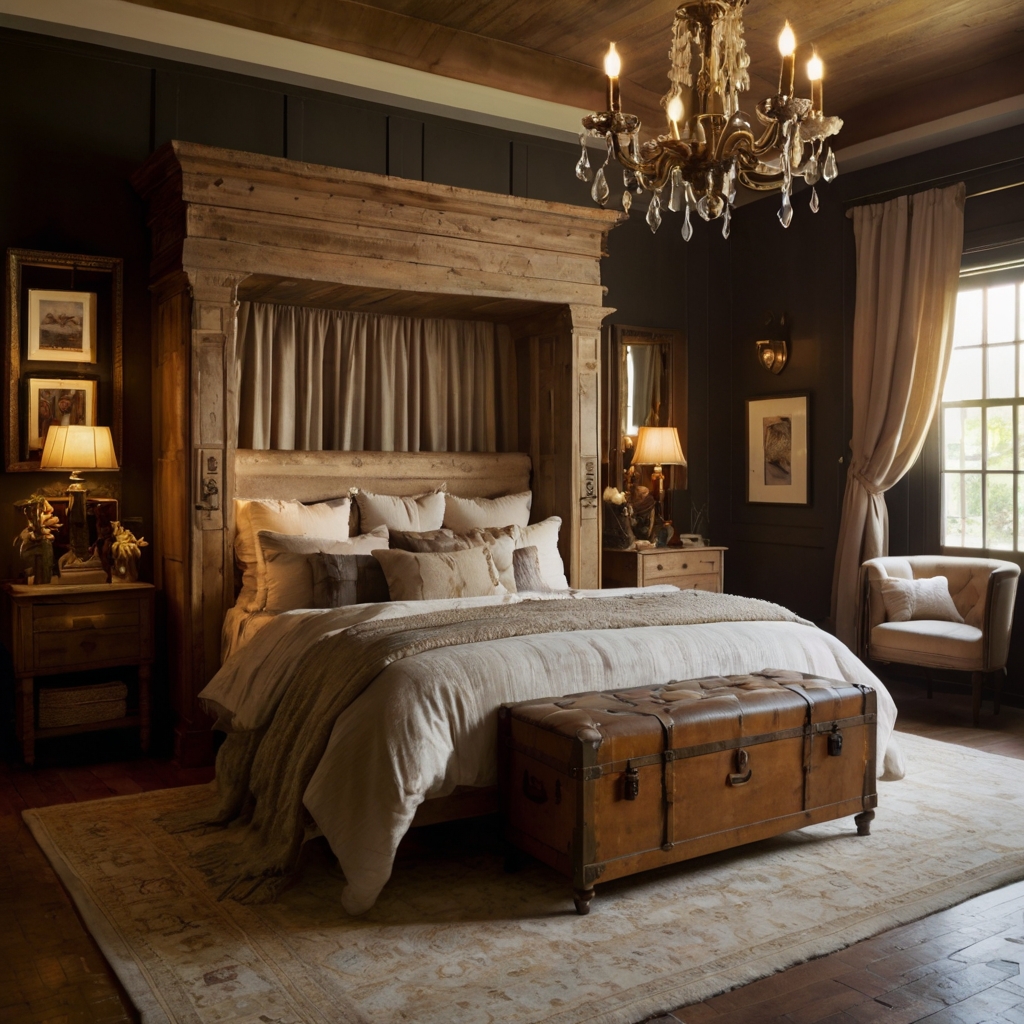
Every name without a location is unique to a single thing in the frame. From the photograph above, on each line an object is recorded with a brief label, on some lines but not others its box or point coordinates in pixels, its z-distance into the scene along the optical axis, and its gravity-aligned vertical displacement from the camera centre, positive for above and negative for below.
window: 5.66 +0.37
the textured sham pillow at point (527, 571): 4.84 -0.43
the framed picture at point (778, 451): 6.65 +0.23
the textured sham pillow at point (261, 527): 4.54 -0.21
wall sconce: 6.74 +0.92
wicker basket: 4.40 -1.00
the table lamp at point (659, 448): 6.35 +0.23
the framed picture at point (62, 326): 4.68 +0.73
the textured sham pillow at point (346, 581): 4.33 -0.44
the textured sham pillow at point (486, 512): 5.41 -0.16
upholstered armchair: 5.12 -0.76
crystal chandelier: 3.22 +1.15
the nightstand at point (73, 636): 4.31 -0.69
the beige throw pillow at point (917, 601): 5.53 -0.65
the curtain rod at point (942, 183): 5.46 +1.76
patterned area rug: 2.43 -1.25
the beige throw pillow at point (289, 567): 4.39 -0.38
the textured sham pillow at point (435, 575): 4.34 -0.41
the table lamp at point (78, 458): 4.50 +0.10
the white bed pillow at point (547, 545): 5.14 -0.33
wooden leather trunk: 2.90 -0.89
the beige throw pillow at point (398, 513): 5.13 -0.16
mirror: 6.61 +0.66
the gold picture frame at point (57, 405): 4.67 +0.36
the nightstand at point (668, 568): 6.00 -0.52
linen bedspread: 2.93 -0.70
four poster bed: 3.11 -0.29
